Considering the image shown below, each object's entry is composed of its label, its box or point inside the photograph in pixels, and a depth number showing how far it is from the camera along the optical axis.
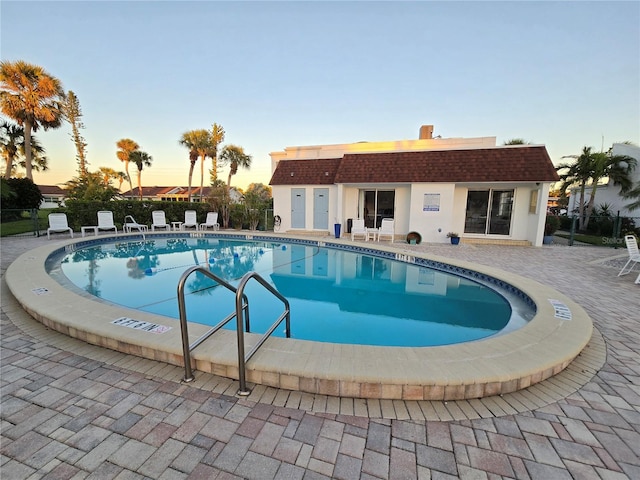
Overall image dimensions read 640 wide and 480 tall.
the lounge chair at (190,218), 15.52
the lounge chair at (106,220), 12.61
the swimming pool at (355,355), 2.23
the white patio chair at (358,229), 12.66
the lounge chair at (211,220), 15.51
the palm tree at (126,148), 33.38
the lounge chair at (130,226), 13.40
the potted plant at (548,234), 11.91
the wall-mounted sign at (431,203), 11.95
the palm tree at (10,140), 20.77
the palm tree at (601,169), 16.09
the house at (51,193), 42.23
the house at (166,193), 47.75
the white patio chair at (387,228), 12.46
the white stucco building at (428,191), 11.20
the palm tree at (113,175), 36.87
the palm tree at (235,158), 32.20
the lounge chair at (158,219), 14.79
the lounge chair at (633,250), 6.37
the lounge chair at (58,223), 11.61
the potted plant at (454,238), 11.52
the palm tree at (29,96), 16.84
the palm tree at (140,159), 32.88
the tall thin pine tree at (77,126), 19.11
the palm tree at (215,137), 27.17
